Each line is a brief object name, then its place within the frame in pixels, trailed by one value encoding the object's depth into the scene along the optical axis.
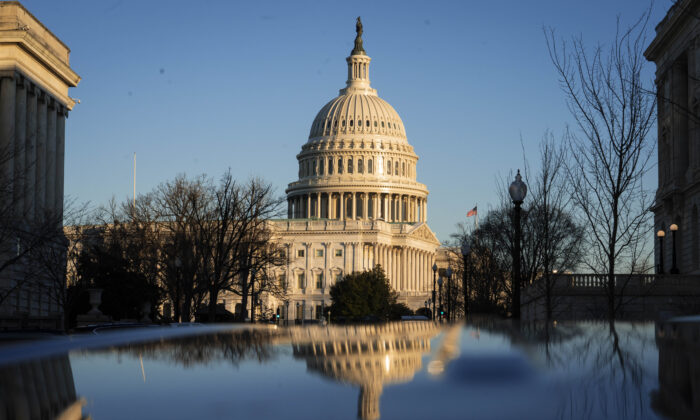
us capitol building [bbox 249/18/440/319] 182.50
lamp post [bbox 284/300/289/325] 181.82
